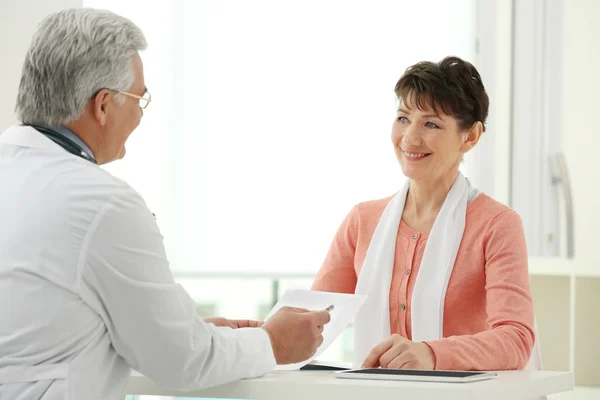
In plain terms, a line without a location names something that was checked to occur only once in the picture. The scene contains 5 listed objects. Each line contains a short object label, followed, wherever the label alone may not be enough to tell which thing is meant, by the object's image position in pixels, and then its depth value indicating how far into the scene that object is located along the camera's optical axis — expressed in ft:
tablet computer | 9.49
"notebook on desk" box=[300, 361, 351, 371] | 10.18
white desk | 9.28
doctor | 9.21
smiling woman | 10.98
